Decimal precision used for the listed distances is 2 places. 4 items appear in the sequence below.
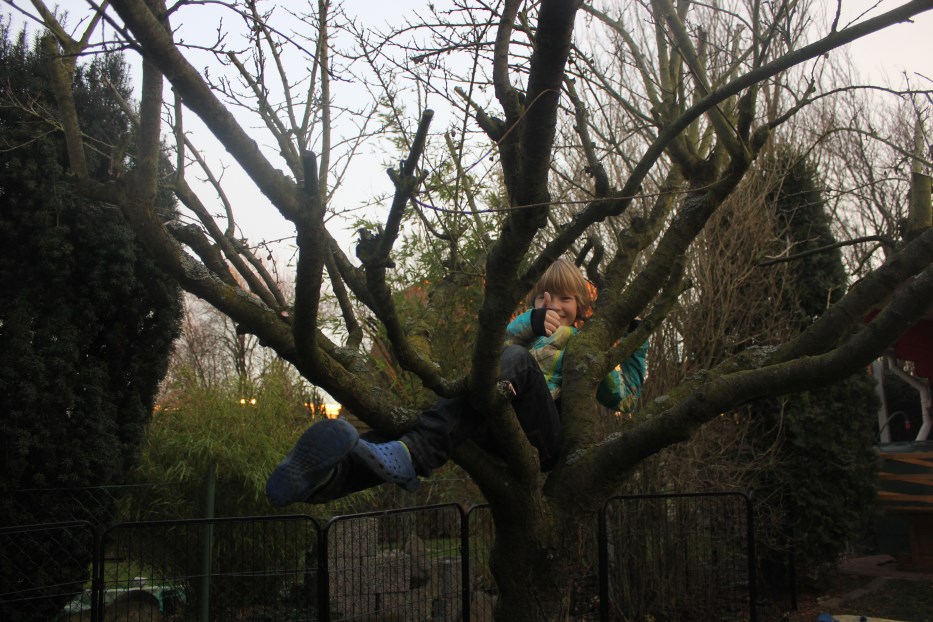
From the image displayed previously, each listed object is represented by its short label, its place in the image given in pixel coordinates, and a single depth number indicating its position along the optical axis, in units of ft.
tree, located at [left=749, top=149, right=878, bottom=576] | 25.53
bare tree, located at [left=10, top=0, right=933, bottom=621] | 7.52
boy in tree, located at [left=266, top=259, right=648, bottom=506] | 7.89
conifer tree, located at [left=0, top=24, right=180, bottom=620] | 19.31
